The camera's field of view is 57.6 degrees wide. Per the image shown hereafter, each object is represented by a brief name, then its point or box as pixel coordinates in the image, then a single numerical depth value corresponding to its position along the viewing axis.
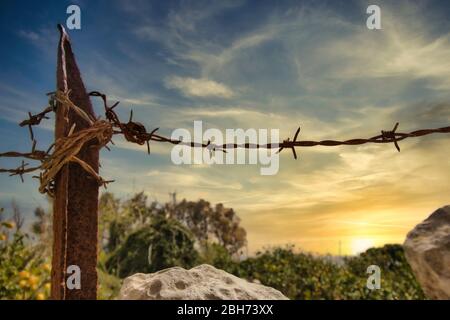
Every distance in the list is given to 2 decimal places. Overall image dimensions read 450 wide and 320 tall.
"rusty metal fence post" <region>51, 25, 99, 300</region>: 0.40
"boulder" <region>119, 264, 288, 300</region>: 0.45
